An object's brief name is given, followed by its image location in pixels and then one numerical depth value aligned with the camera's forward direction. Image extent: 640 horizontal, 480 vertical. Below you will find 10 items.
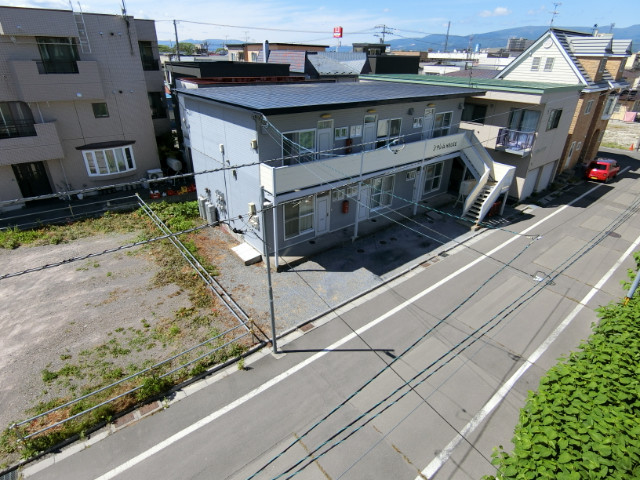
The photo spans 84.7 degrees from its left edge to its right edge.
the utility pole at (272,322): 9.71
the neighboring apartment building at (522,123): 20.41
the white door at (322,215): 16.55
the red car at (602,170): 26.23
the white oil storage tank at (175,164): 24.31
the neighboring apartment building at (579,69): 24.28
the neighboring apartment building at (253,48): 45.41
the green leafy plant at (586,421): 5.07
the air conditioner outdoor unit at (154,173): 23.75
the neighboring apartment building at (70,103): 18.34
